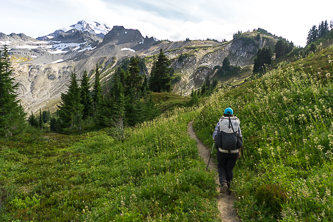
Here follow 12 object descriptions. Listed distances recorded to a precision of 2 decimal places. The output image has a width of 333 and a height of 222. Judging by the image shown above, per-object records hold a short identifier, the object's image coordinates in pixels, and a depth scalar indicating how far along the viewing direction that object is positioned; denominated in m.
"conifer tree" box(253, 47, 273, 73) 111.00
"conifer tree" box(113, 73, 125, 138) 33.89
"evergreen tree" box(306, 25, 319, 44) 155.00
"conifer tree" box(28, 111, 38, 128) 74.94
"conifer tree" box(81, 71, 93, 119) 53.61
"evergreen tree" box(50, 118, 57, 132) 106.31
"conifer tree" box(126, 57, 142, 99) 60.03
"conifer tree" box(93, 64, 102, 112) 56.45
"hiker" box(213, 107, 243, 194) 6.09
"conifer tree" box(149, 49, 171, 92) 66.06
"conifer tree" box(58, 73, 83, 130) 40.18
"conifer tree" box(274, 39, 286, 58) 132.00
